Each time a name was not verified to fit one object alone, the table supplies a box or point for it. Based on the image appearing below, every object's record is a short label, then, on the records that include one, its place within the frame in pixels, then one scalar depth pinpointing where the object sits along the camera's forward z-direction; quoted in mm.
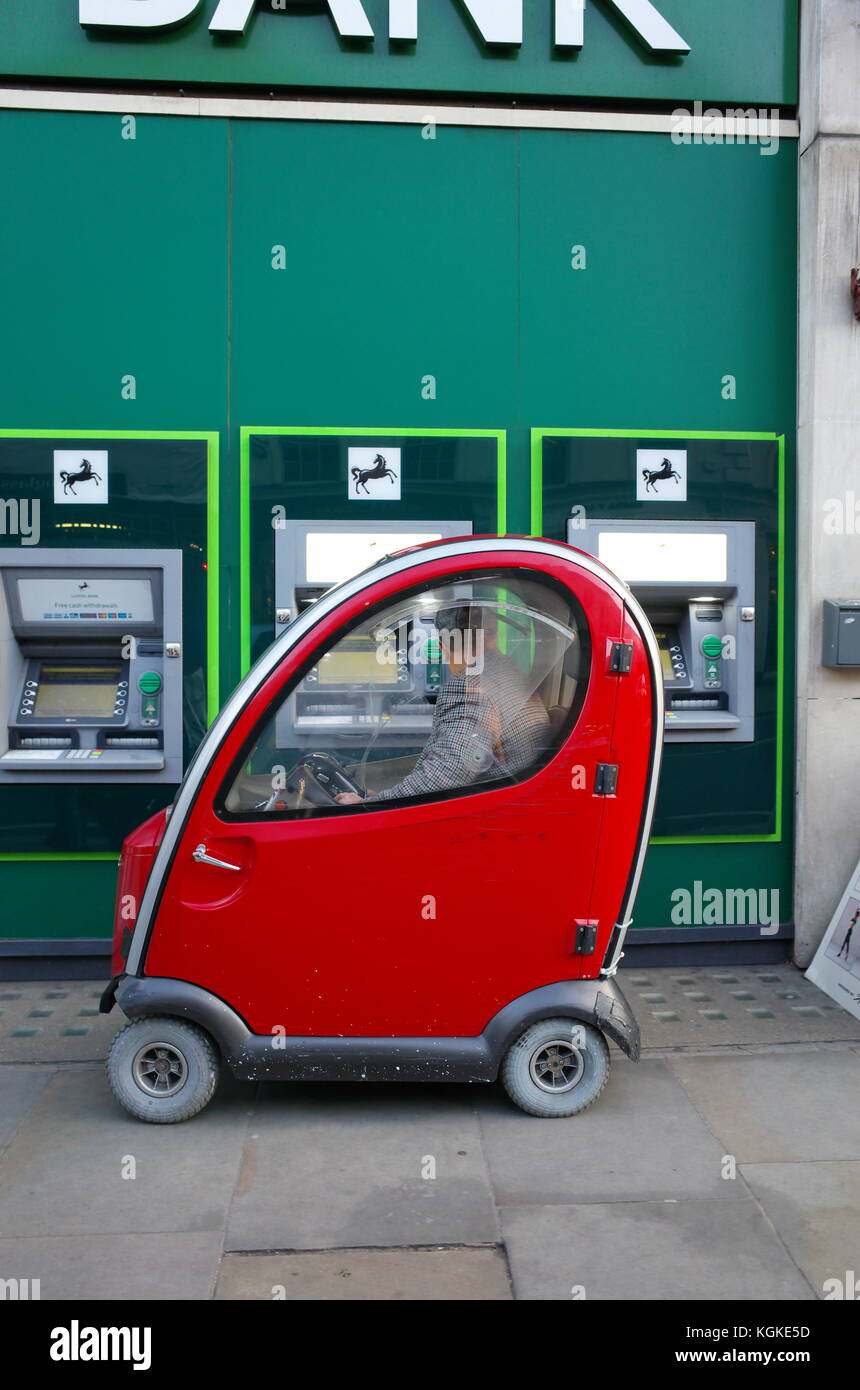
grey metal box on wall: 5719
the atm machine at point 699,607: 5785
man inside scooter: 3850
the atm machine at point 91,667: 5523
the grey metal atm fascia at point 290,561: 5613
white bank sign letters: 5516
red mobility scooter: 3818
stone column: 5727
